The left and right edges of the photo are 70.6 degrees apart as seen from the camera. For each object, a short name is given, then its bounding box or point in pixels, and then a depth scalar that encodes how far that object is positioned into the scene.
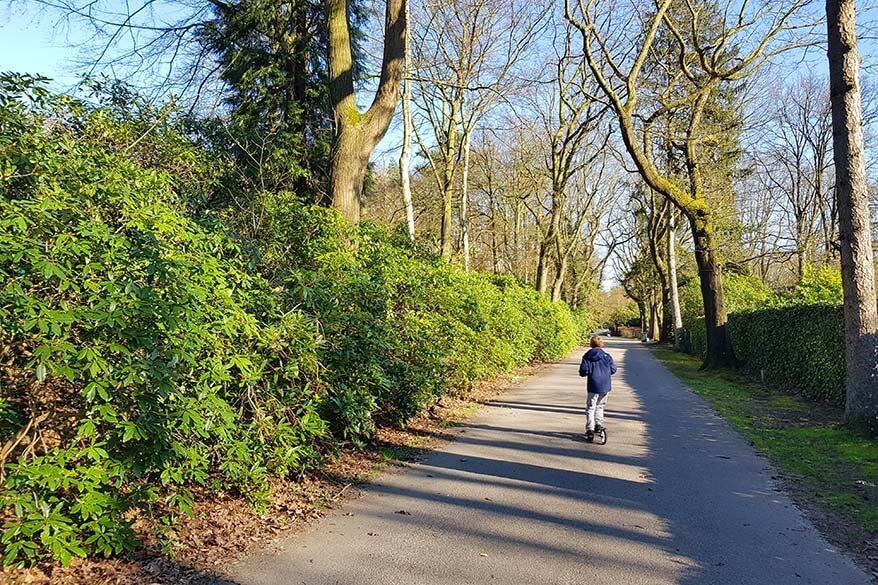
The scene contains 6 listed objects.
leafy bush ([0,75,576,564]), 3.80
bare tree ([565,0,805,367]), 16.92
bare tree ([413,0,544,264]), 21.42
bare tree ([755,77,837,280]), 37.31
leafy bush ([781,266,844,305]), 21.00
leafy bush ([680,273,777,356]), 29.91
